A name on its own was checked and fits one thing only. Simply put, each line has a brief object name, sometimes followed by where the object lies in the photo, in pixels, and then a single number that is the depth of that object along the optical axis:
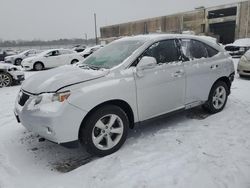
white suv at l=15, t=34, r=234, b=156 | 3.11
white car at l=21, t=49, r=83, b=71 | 15.23
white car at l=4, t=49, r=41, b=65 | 20.22
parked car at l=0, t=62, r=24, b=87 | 9.52
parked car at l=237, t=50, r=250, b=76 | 8.52
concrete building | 31.17
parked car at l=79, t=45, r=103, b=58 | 17.03
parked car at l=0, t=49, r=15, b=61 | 22.78
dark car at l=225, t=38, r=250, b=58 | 14.81
